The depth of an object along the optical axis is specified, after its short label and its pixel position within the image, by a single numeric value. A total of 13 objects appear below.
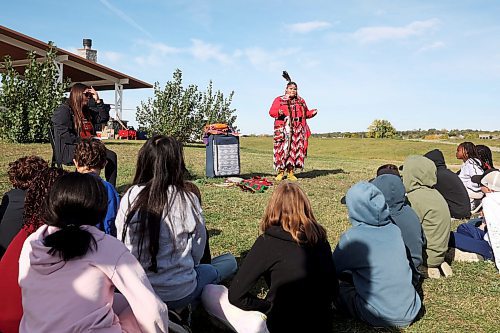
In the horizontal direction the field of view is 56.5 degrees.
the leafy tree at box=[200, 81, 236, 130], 22.92
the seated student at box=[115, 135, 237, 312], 2.79
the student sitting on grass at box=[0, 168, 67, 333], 2.40
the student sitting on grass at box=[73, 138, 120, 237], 4.04
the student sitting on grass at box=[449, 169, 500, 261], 4.70
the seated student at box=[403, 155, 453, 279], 4.32
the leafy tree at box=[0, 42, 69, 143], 13.31
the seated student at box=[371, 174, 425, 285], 3.87
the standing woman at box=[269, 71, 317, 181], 9.61
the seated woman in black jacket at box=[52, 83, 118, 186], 5.77
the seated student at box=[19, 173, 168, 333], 2.03
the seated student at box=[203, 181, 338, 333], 2.80
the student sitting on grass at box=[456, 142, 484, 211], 6.65
